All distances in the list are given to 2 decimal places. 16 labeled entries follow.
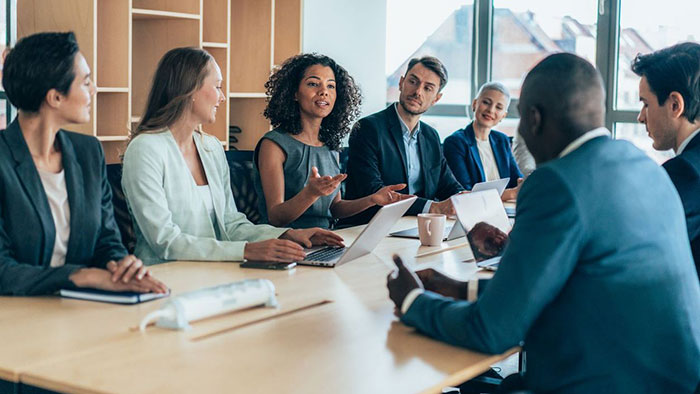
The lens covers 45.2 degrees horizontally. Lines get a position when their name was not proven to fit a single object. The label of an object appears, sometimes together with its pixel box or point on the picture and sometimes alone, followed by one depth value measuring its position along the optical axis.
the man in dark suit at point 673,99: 2.45
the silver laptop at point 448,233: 2.99
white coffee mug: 2.82
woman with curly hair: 3.32
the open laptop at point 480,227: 2.50
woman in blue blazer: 4.62
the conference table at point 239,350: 1.44
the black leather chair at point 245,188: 3.27
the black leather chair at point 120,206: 2.71
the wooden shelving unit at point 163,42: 4.25
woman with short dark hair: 1.95
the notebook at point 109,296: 1.91
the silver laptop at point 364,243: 2.40
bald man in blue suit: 1.54
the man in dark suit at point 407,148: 3.99
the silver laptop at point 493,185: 3.28
